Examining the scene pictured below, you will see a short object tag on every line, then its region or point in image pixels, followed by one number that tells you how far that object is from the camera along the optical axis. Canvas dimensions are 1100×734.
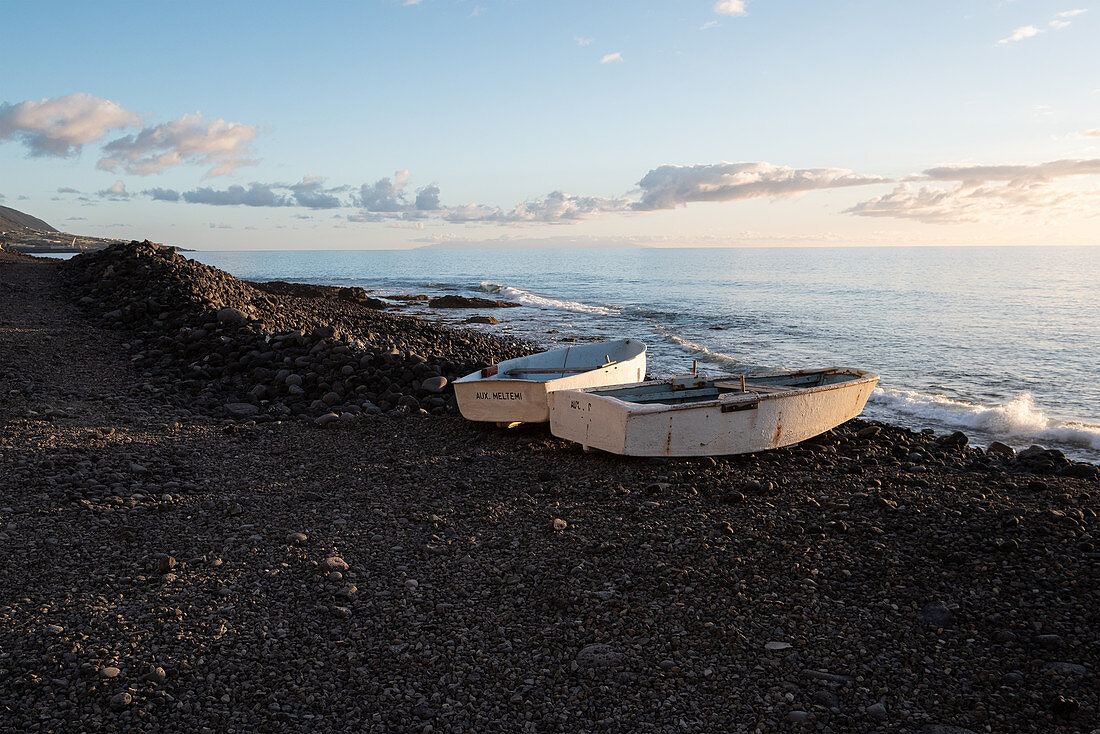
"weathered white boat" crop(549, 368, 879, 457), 8.50
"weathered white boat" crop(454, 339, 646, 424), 9.88
